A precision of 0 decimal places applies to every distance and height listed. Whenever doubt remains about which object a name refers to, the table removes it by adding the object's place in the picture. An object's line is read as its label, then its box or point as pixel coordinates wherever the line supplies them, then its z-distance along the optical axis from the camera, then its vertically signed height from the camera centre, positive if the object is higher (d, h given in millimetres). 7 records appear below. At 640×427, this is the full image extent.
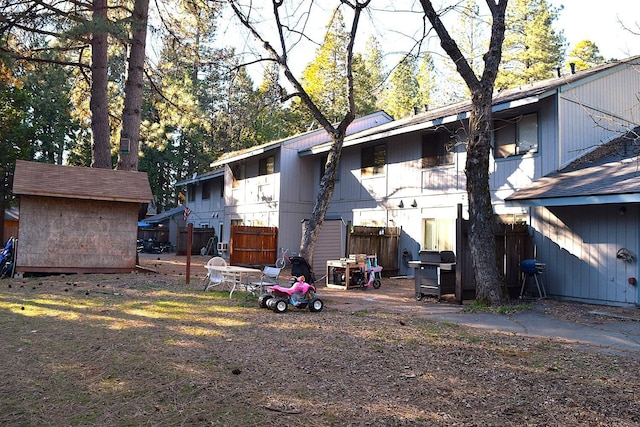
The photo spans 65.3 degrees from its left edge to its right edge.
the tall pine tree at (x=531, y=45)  31875 +13398
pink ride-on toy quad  8613 -966
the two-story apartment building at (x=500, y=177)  10984 +2258
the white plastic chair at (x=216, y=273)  11039 -717
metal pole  12469 -195
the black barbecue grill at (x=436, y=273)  10705 -570
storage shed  13820 +552
